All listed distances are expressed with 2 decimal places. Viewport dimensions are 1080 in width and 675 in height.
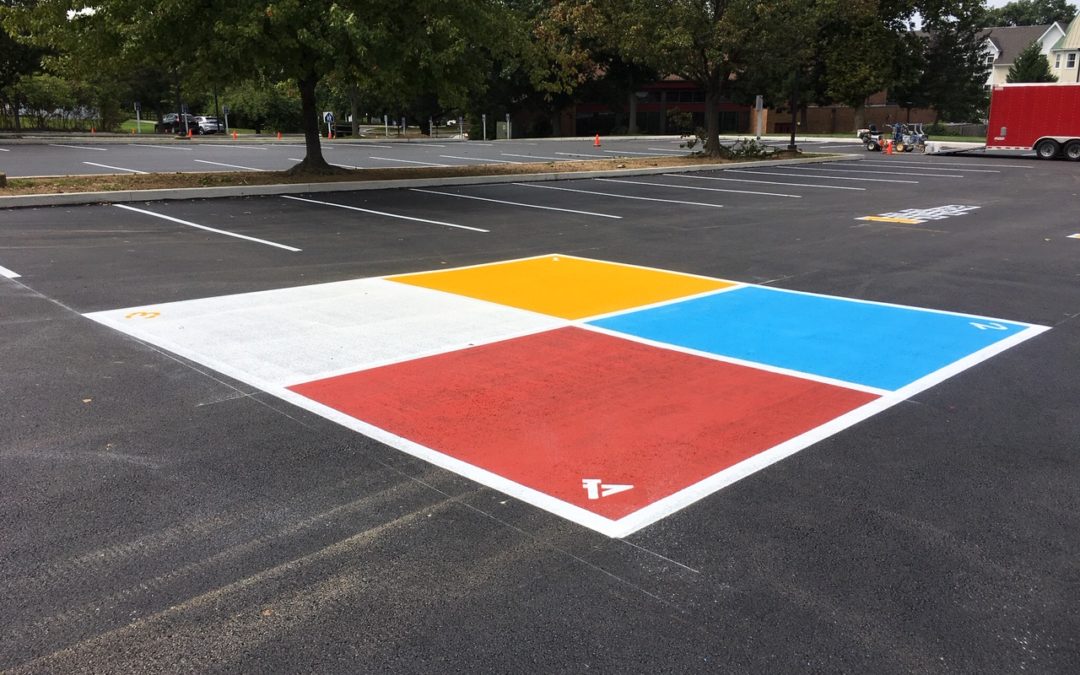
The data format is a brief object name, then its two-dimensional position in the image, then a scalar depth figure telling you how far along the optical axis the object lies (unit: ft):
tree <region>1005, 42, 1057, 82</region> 204.95
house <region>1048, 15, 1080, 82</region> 239.71
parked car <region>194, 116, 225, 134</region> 185.06
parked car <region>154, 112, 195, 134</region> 188.75
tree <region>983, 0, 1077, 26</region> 381.19
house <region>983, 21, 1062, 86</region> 264.93
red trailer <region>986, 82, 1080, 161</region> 115.55
